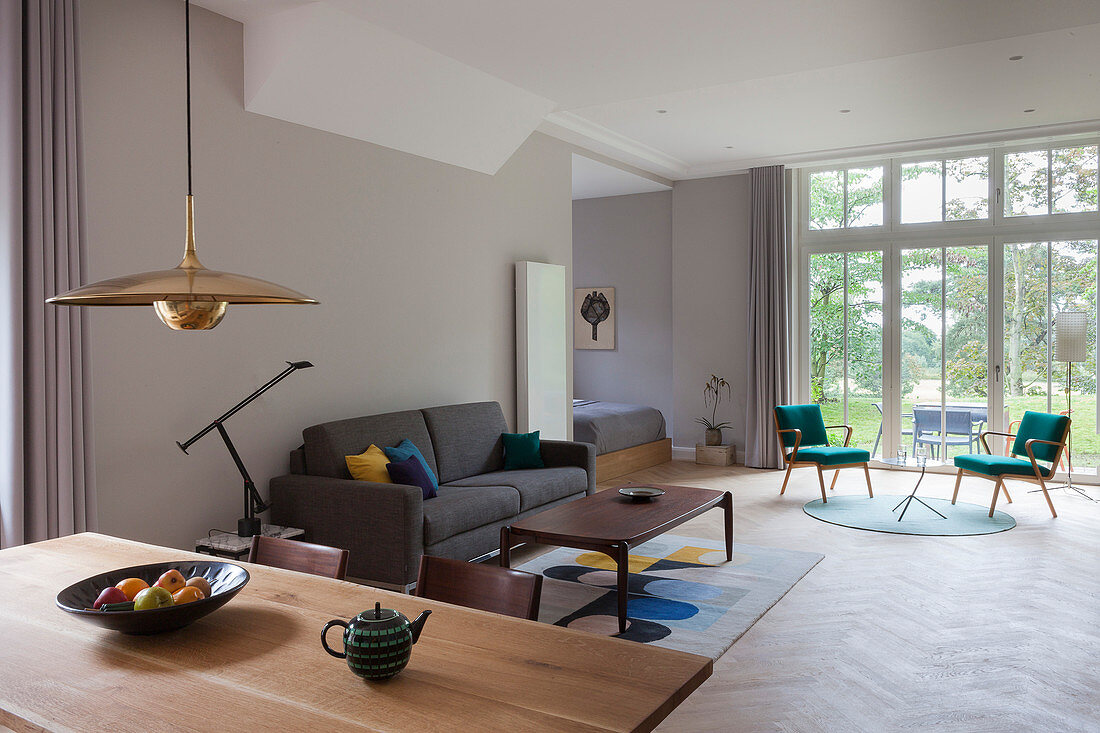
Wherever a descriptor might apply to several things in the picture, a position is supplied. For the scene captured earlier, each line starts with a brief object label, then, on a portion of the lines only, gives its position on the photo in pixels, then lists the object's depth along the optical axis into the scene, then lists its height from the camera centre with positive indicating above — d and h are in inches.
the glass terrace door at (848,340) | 318.7 +6.8
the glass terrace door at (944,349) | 301.6 +2.8
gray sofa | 159.2 -30.3
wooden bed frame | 298.3 -39.5
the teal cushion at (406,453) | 185.3 -21.7
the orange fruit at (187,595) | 69.2 -20.2
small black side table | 150.0 -34.4
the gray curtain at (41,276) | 123.8 +13.2
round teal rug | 223.8 -46.8
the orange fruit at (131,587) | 74.4 -20.8
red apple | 70.6 -20.6
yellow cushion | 174.4 -23.3
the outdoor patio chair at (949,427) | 303.4 -26.8
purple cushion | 176.6 -25.1
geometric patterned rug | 147.6 -48.9
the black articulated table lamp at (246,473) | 153.5 -22.1
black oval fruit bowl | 66.3 -21.0
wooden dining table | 54.3 -23.6
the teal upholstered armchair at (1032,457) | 231.8 -29.9
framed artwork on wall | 379.9 +18.6
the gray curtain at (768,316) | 322.0 +16.2
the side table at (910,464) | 244.7 -40.9
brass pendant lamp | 59.4 +4.9
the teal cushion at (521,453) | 221.6 -25.7
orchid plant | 344.5 -16.1
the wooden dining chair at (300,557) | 90.4 -22.8
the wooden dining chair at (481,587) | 78.7 -23.0
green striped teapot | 59.1 -20.9
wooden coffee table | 147.7 -32.6
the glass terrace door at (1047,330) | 285.3 +9.2
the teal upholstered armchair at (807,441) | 258.8 -28.5
